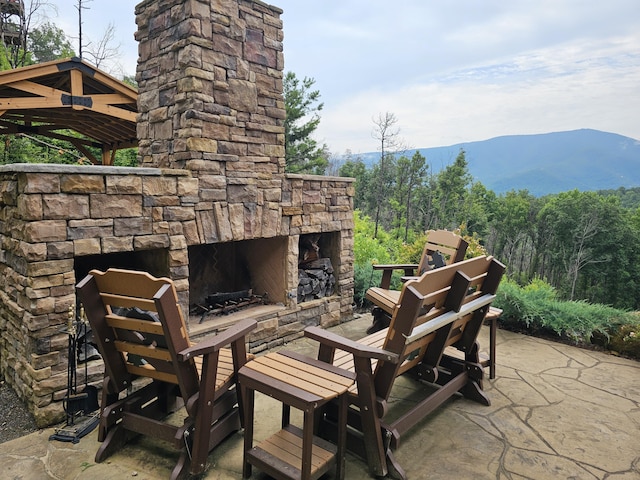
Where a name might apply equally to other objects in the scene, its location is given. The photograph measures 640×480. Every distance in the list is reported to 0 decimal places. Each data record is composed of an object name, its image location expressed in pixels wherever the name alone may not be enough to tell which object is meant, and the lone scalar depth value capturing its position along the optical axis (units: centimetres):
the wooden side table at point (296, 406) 173
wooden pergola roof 494
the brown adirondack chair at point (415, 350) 189
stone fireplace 249
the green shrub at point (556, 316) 396
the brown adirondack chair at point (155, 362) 186
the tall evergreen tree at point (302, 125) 1850
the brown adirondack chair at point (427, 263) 372
